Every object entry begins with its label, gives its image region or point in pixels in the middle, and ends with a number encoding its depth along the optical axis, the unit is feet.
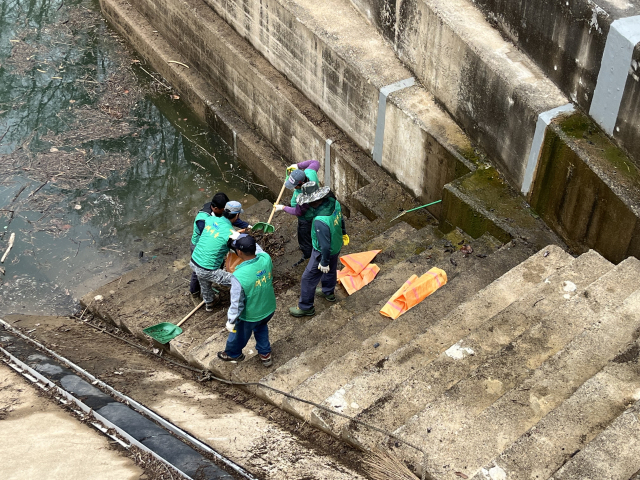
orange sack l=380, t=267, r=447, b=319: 21.57
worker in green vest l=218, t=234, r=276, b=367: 18.90
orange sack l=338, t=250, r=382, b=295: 24.41
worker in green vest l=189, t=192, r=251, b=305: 22.61
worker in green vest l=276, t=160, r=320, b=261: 23.34
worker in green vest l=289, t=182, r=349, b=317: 21.58
